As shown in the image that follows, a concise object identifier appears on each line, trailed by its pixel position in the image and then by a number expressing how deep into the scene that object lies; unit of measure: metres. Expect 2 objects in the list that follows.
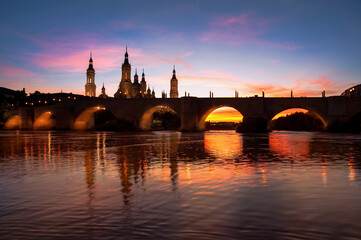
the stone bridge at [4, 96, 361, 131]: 58.50
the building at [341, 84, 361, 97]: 78.86
